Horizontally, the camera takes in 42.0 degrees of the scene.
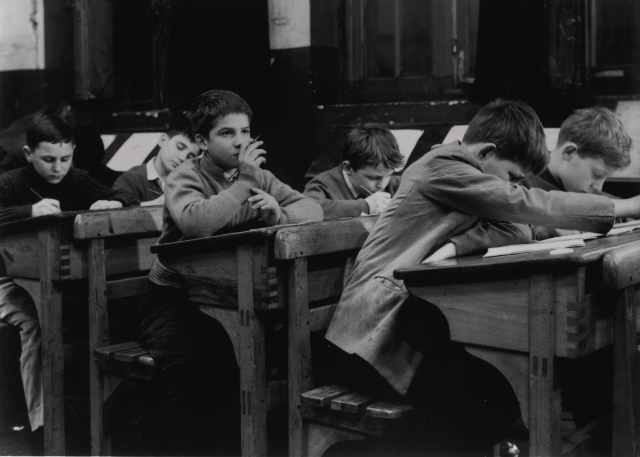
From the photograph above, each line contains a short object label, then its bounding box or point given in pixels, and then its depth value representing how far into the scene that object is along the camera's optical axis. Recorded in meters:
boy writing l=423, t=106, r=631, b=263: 3.13
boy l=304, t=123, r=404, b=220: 3.67
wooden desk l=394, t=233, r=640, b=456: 1.98
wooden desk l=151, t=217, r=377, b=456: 2.56
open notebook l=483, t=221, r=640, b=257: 2.20
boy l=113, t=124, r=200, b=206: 4.38
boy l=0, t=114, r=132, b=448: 3.43
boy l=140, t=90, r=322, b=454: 2.87
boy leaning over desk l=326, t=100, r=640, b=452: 2.36
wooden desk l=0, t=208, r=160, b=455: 3.11
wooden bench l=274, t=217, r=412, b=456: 2.41
